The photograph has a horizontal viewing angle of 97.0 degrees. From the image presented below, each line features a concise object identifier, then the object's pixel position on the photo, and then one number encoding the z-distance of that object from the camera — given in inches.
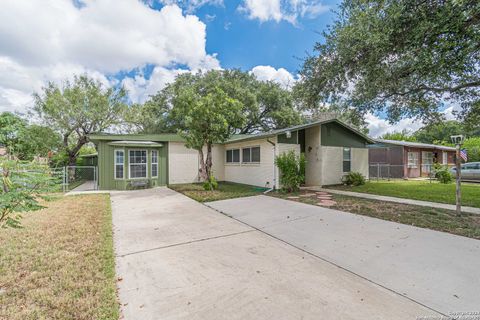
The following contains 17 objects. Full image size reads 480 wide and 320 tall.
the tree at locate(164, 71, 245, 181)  400.5
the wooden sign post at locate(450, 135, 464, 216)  215.9
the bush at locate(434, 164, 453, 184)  507.5
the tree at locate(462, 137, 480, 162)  940.6
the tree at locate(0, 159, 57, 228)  94.0
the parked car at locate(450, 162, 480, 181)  539.1
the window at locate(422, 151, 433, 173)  714.2
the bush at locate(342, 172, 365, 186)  471.2
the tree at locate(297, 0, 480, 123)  219.9
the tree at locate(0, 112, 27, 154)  696.3
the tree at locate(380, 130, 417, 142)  1264.8
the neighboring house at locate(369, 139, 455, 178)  658.8
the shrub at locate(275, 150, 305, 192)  385.3
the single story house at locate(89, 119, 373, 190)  438.3
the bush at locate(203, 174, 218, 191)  413.4
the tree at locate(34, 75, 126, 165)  613.0
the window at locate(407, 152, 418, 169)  676.4
